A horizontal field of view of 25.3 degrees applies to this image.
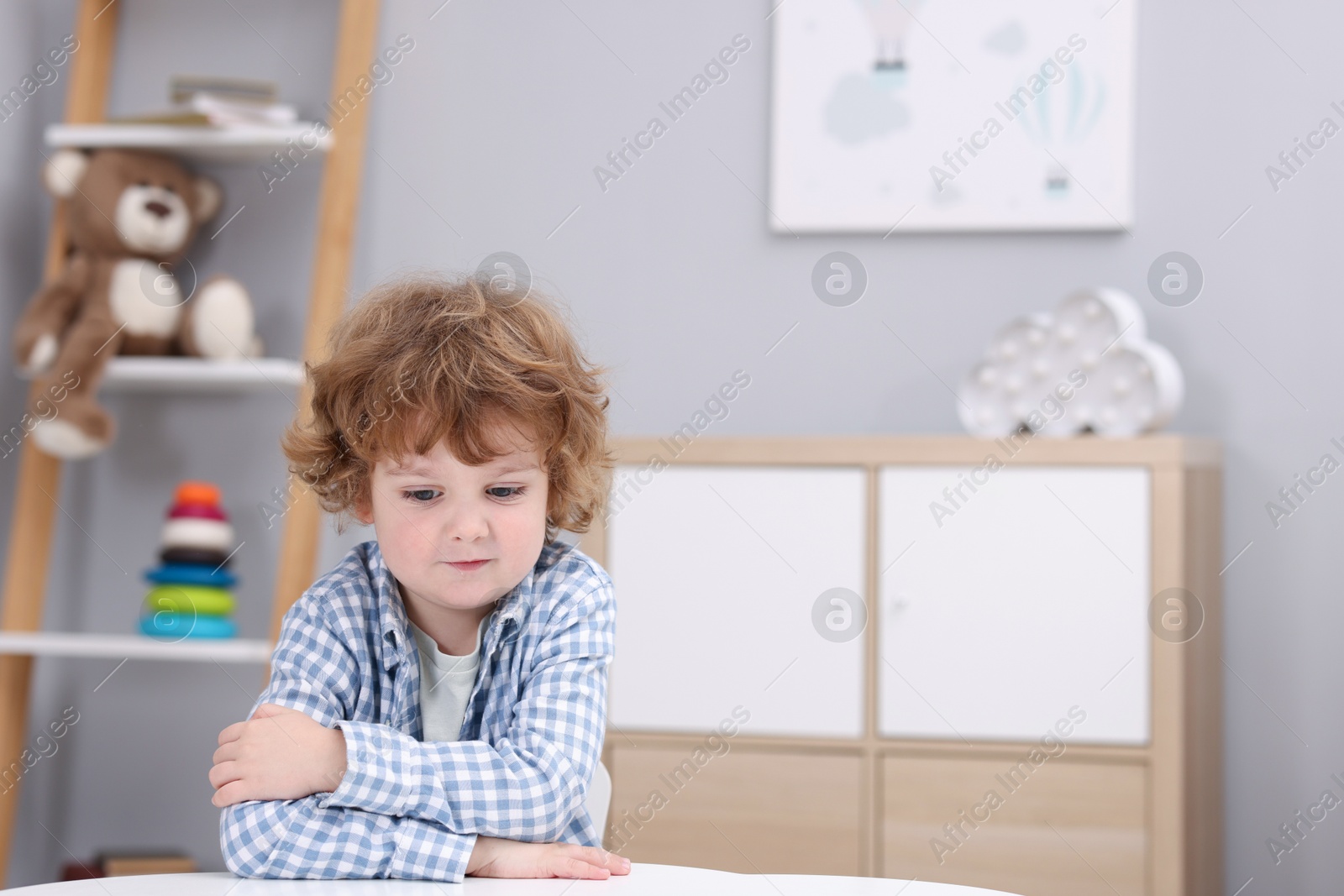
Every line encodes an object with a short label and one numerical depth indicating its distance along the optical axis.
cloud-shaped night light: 3.81
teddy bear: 4.00
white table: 2.12
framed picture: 4.06
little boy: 2.46
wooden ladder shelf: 4.04
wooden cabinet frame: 3.69
